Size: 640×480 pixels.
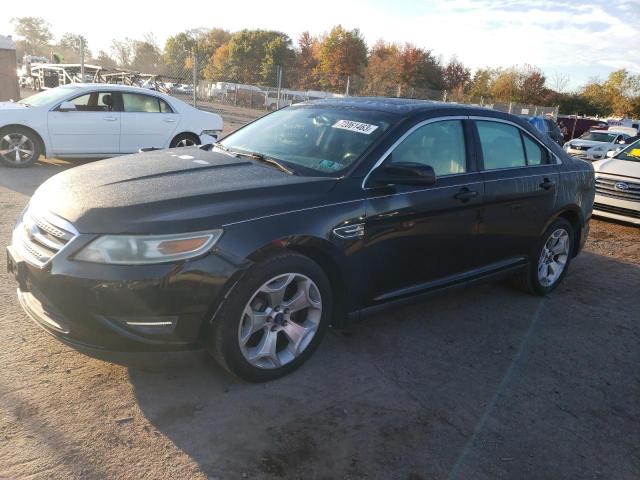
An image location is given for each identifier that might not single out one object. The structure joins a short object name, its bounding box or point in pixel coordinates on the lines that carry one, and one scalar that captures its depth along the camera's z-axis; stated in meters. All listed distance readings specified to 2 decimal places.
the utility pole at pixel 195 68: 15.70
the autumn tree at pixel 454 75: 61.59
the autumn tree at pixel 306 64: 56.03
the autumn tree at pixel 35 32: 81.15
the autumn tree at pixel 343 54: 63.97
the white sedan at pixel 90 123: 8.87
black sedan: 2.67
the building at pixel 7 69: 16.48
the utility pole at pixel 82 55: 15.82
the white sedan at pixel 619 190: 8.18
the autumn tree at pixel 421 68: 59.00
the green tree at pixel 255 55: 62.81
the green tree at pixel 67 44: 62.78
